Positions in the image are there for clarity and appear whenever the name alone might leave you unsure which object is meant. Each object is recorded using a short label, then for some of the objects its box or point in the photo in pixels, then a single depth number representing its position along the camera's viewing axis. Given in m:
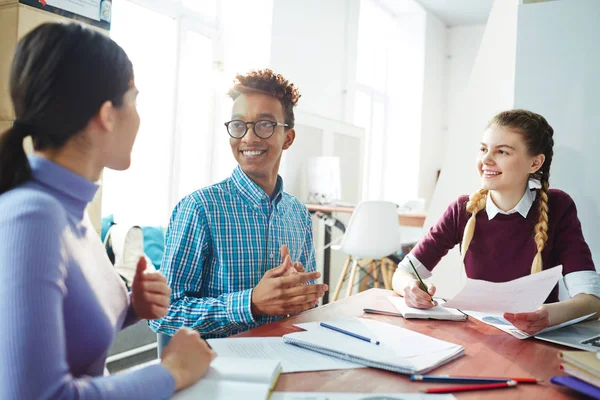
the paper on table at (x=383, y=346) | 0.87
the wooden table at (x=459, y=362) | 0.79
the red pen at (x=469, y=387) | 0.78
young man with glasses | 1.14
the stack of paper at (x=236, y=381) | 0.71
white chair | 3.72
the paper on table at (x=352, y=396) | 0.74
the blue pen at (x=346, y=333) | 0.98
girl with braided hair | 1.57
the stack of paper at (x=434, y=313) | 1.26
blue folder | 0.76
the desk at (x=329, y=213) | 3.88
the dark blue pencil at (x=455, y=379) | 0.83
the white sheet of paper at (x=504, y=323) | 1.15
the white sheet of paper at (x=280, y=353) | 0.86
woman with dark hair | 0.57
